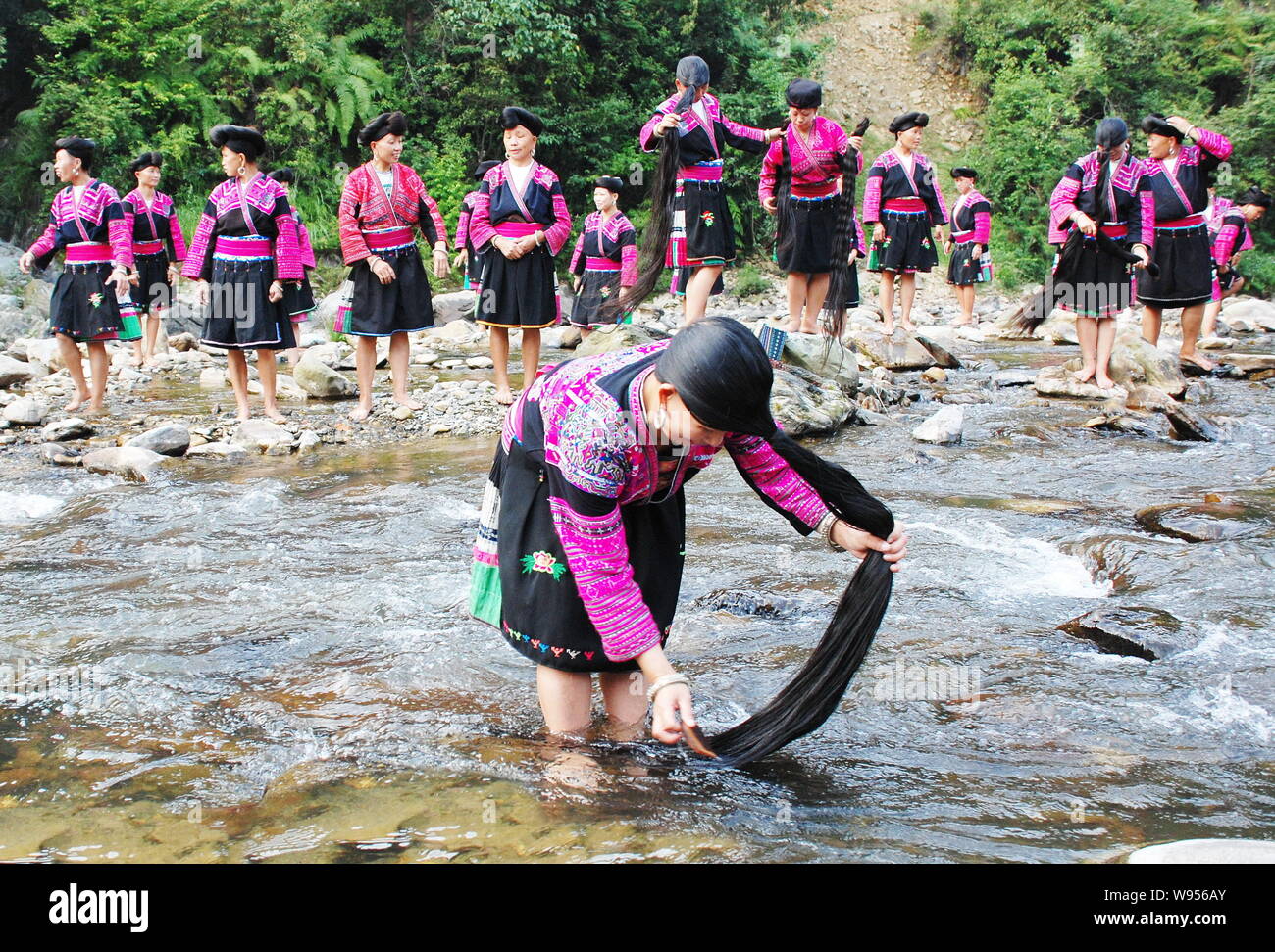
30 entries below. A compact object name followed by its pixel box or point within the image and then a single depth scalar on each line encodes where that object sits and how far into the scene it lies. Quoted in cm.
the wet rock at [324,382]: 899
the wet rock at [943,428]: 696
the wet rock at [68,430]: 726
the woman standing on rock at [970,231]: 1340
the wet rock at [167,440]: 676
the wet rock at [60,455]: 658
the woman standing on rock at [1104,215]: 786
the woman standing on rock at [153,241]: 995
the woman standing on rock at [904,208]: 1025
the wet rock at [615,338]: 848
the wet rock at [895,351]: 1034
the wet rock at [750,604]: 413
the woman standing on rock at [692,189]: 716
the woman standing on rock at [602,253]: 1052
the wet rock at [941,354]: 1052
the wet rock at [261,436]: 696
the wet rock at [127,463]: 622
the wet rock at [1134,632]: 359
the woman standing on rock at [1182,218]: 813
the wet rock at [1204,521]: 478
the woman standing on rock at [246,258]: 712
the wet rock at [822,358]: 815
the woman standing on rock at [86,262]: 800
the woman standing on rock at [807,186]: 749
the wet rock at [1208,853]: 221
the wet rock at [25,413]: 771
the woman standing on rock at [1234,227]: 1103
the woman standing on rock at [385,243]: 742
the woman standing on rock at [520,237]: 758
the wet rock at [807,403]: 695
